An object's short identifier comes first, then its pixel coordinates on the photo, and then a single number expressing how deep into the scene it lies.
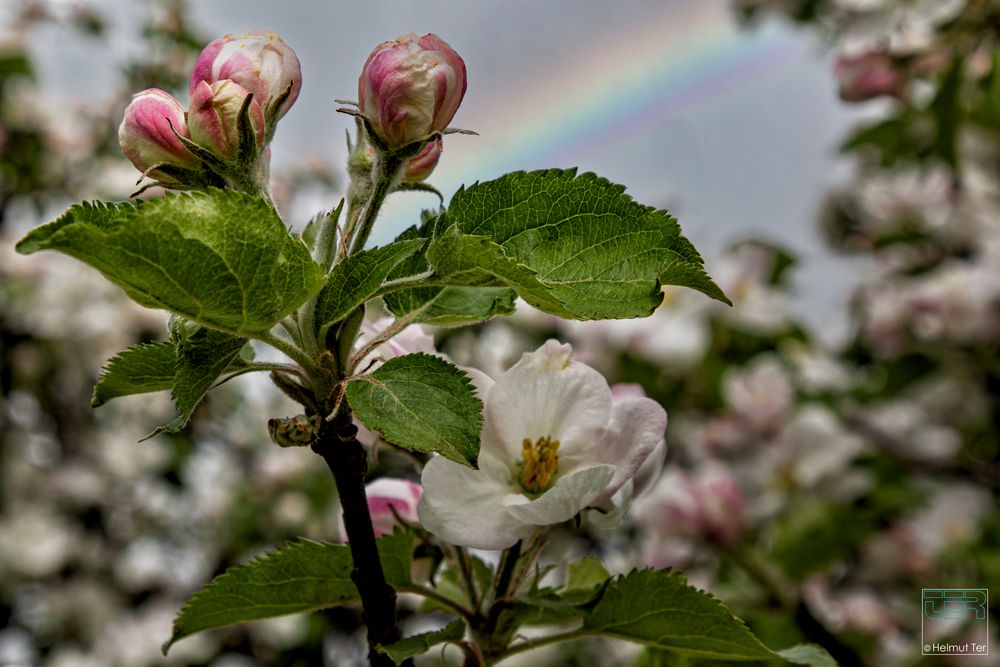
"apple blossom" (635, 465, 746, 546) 1.23
